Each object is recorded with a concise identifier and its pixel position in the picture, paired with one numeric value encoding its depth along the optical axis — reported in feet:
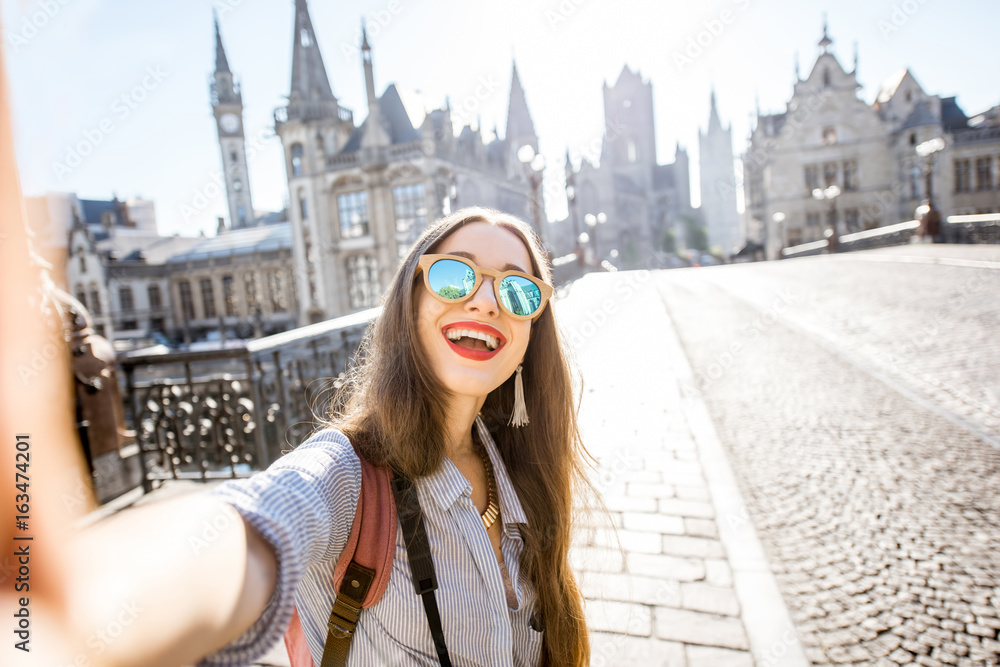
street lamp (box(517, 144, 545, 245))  42.93
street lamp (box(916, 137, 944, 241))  70.38
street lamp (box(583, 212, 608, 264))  199.93
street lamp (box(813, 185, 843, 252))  115.44
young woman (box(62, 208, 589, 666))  3.52
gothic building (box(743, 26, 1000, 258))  122.31
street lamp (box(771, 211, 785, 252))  131.13
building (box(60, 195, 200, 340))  143.43
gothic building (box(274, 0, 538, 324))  104.47
